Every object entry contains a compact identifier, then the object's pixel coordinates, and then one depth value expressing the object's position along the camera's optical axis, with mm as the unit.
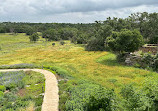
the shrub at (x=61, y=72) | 22453
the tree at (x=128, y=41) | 32938
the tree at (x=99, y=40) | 54500
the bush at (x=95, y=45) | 56094
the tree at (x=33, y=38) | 96250
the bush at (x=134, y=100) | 8094
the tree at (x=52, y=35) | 108188
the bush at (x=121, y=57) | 34062
